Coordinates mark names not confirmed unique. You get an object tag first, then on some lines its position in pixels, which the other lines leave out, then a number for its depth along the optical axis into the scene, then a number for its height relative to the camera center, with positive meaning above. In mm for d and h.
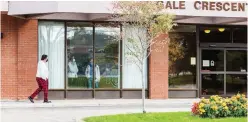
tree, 13078 +1083
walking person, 17828 -516
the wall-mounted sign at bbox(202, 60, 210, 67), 20797 -43
